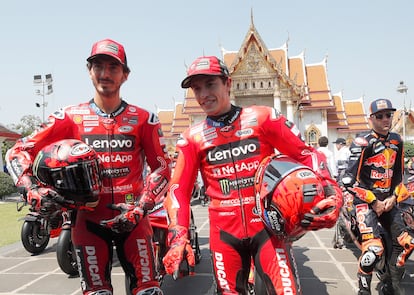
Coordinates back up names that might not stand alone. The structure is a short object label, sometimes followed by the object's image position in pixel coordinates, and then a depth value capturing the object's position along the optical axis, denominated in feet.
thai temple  105.70
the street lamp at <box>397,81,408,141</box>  91.20
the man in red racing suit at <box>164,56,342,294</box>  7.64
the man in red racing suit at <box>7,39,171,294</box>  8.65
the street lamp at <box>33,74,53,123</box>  88.84
